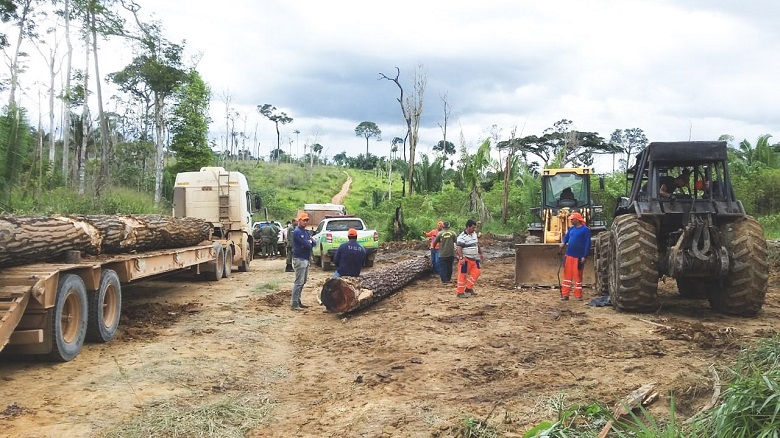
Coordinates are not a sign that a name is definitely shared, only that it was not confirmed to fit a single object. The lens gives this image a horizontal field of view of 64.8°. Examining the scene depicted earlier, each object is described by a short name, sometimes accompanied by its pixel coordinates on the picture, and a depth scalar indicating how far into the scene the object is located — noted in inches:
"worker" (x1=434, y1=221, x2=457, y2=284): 520.1
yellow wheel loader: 518.6
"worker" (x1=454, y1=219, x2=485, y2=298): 445.4
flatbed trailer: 225.1
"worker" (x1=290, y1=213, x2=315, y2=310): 417.1
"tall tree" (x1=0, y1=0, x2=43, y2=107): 1119.2
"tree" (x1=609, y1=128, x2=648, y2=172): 2342.5
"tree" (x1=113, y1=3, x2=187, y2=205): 1214.9
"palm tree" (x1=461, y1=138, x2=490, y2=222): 958.4
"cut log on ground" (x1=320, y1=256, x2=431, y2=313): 382.3
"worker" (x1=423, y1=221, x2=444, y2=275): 586.2
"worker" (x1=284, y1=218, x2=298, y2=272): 675.6
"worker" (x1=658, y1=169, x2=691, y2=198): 356.8
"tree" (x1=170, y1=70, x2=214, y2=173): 1374.3
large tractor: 317.4
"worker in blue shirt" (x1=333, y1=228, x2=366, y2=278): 412.5
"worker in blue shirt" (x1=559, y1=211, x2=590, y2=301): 404.2
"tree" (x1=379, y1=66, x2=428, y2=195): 1509.6
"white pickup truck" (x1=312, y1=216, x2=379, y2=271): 673.0
